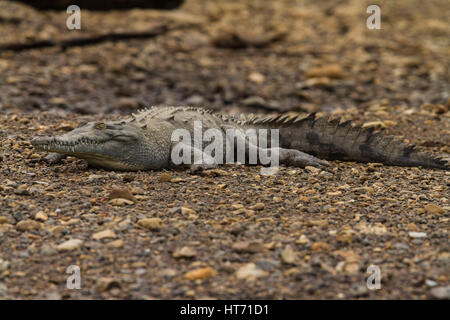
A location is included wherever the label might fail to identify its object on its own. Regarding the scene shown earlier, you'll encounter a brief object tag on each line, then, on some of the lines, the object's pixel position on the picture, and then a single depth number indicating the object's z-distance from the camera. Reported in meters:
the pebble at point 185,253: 9.62
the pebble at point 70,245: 9.84
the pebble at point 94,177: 12.71
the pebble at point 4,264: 9.34
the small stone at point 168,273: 9.23
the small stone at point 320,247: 9.86
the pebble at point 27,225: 10.43
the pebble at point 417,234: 10.37
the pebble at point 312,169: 13.73
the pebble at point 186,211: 11.14
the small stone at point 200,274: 9.17
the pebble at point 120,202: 11.43
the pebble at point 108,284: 8.94
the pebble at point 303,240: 10.06
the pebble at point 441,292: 8.70
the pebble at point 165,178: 12.89
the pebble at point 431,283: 8.96
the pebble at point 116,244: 9.94
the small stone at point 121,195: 11.61
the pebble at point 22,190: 11.74
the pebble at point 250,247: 9.86
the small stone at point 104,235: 10.20
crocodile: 13.20
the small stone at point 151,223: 10.44
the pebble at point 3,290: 8.80
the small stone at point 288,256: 9.51
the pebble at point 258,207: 11.38
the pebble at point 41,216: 10.75
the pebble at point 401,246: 10.01
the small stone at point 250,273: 9.20
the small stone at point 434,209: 11.37
